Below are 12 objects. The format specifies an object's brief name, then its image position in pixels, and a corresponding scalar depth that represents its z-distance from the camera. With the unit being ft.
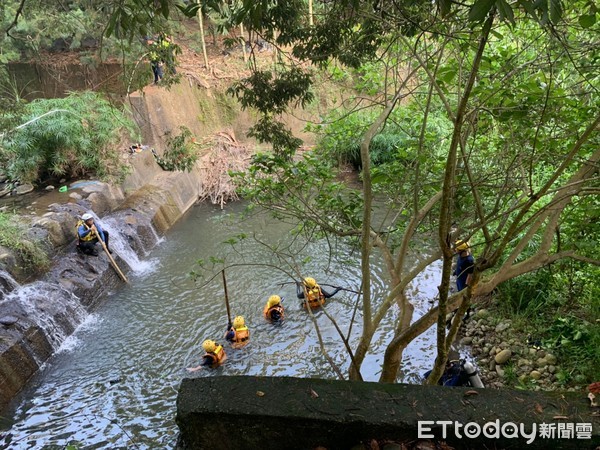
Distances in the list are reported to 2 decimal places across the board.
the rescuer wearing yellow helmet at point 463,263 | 20.75
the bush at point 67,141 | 33.42
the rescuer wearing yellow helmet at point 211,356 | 21.16
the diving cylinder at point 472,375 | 15.88
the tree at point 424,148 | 9.30
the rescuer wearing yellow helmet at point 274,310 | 24.32
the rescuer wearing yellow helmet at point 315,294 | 24.52
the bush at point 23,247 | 25.48
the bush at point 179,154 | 19.54
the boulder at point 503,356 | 19.51
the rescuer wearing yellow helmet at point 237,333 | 22.66
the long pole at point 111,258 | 28.99
